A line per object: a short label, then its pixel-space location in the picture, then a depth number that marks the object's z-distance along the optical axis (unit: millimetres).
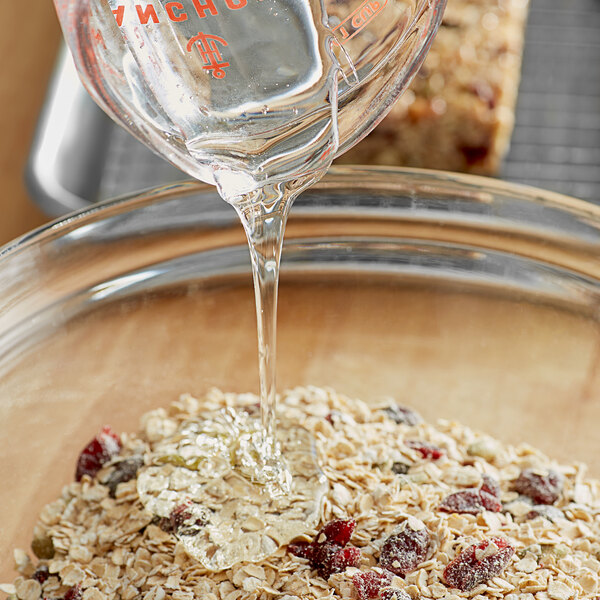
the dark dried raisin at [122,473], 405
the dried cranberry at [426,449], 413
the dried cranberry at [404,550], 376
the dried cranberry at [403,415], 432
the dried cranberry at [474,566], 373
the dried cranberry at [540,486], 404
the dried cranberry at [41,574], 387
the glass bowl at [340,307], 422
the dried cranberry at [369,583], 368
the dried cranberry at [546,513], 397
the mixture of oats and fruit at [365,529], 374
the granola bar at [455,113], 686
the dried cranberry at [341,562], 376
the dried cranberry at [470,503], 394
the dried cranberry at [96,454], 412
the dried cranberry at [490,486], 402
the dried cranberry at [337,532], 382
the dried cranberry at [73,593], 377
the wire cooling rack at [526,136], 677
